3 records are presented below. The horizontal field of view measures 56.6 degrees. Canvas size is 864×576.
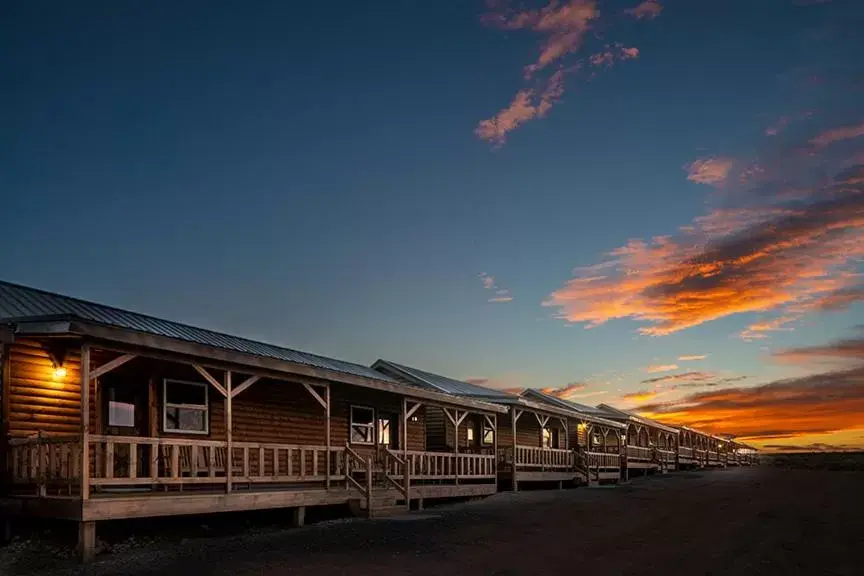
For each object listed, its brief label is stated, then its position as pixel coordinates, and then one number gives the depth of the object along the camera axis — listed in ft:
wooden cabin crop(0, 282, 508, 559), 46.14
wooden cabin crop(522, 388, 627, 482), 132.67
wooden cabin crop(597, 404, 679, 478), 170.19
